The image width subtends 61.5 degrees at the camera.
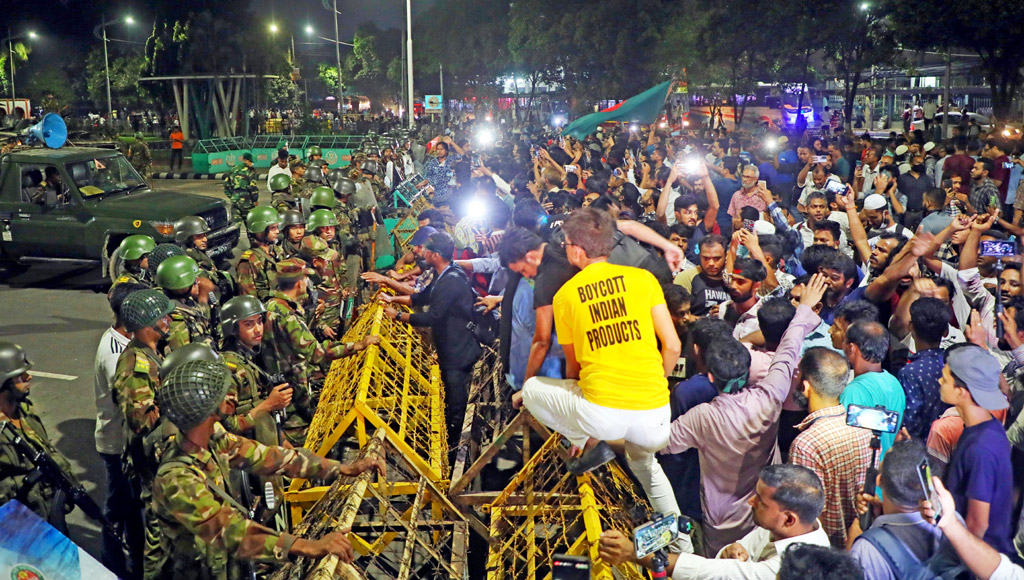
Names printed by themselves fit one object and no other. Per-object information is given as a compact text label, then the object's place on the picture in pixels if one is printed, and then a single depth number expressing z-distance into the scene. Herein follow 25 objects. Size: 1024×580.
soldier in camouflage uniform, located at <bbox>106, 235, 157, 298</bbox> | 7.87
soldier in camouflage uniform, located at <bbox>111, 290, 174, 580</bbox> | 4.32
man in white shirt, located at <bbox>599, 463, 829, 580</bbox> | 3.32
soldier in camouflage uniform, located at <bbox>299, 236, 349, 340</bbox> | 8.38
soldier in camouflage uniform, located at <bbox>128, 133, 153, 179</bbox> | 28.36
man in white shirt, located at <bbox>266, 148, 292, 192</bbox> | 14.97
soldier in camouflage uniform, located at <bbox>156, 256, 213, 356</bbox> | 6.11
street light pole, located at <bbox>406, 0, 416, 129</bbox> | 24.69
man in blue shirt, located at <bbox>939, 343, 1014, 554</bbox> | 3.63
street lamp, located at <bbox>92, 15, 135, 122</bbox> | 46.12
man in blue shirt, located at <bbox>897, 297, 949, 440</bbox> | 4.69
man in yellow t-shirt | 4.19
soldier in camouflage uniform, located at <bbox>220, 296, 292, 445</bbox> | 4.94
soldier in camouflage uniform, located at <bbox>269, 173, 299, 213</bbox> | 12.53
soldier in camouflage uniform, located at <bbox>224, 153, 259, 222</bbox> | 13.61
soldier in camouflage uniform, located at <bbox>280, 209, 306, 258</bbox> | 9.08
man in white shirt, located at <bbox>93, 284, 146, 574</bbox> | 5.44
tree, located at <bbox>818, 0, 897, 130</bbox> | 26.19
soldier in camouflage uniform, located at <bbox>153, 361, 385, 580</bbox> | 3.59
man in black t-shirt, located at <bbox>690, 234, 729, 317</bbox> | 6.31
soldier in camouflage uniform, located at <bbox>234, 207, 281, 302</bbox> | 8.19
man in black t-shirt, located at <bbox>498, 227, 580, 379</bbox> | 4.75
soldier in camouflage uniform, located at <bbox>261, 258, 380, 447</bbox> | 5.82
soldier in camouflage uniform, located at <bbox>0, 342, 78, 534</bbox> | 4.49
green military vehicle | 13.18
